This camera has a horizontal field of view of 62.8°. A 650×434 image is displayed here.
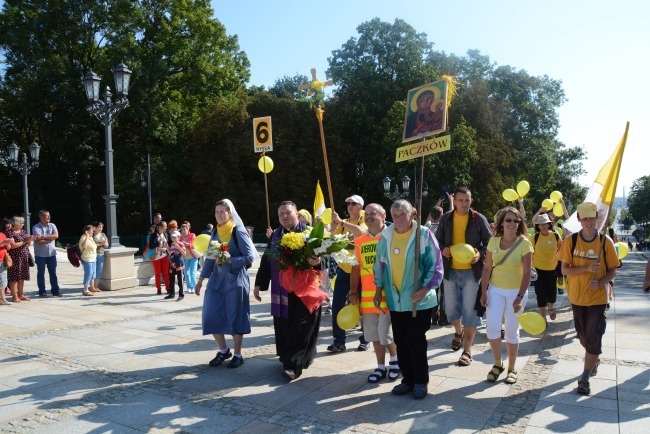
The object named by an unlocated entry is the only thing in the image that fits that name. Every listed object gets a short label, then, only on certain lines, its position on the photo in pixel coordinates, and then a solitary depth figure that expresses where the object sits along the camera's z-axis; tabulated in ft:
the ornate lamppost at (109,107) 40.40
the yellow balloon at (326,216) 26.12
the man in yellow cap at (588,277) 15.83
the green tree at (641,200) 231.09
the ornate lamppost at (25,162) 70.18
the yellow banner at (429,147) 17.74
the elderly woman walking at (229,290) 19.03
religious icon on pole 18.13
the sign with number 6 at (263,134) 28.71
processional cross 20.87
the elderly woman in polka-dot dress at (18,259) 34.99
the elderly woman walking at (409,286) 15.75
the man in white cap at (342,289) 21.22
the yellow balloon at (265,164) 29.20
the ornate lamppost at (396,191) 81.81
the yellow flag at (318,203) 30.40
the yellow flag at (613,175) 16.88
